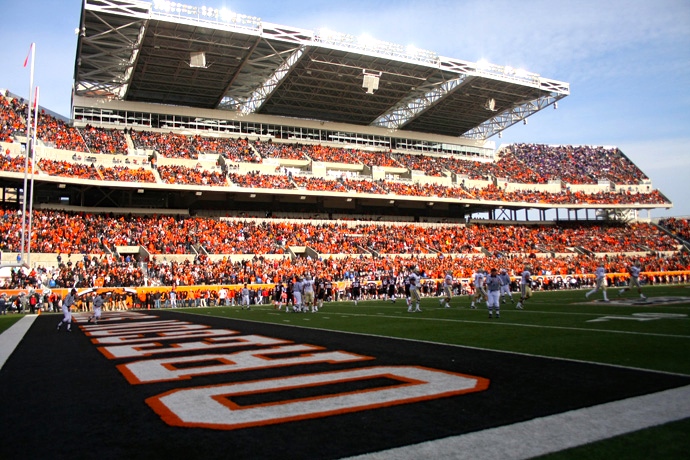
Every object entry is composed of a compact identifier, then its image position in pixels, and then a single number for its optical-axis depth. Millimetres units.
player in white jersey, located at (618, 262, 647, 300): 21172
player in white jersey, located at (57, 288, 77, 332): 15789
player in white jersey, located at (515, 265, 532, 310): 19753
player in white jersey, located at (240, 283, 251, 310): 27120
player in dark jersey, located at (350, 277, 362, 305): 28677
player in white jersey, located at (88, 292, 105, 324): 18188
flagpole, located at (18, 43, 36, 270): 24272
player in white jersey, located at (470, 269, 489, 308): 21217
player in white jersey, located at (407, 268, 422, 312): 19575
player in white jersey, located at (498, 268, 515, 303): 19109
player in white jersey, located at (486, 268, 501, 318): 16125
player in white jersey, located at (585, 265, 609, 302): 20906
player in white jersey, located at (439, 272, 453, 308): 21719
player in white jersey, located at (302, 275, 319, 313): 21809
